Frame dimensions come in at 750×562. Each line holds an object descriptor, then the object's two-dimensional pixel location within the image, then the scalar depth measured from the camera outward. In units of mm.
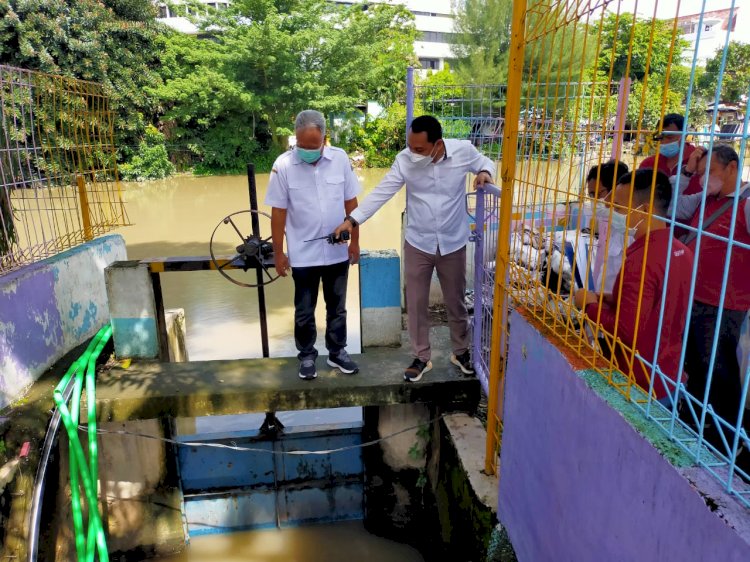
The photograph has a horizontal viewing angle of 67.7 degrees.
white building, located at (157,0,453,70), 37000
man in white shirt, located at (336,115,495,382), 3197
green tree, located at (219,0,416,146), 19734
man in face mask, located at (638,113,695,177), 2709
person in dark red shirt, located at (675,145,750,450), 2391
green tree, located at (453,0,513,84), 25672
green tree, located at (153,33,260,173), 19844
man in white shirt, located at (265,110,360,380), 3359
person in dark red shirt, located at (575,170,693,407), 1874
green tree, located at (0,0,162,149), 16406
